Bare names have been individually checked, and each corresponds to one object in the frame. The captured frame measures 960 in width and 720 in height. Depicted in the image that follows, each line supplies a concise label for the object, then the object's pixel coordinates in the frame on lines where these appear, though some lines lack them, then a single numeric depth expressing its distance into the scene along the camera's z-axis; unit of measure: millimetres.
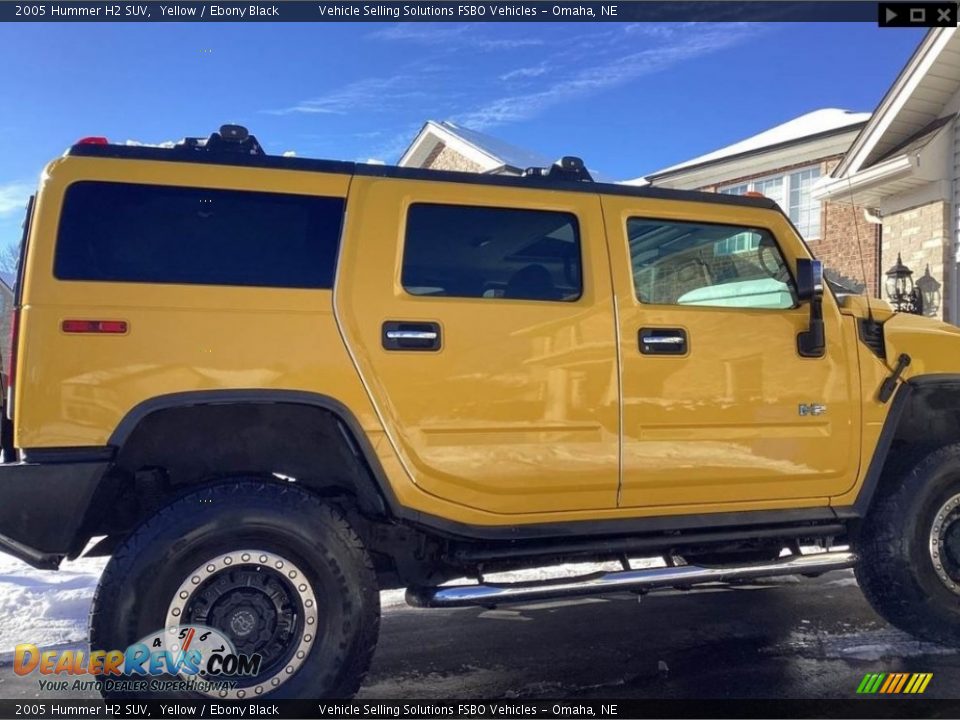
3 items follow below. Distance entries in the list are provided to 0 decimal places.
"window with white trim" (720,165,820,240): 14367
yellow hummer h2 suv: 2918
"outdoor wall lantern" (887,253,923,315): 10344
